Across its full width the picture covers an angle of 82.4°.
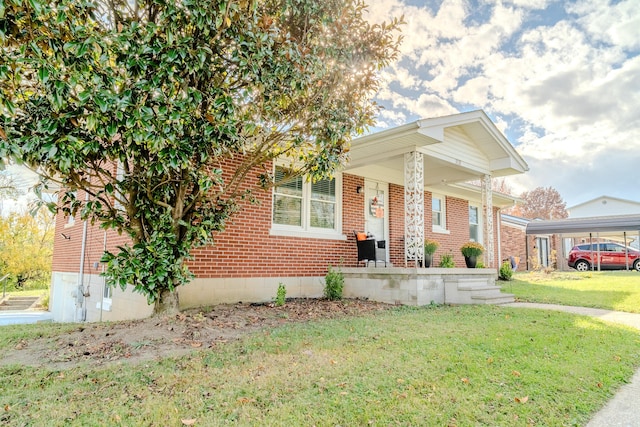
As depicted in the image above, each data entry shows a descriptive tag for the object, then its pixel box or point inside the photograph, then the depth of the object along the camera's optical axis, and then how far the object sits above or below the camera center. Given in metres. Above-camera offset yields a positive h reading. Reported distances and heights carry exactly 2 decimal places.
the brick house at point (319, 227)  7.41 +0.51
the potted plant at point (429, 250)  9.70 -0.03
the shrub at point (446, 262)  9.53 -0.34
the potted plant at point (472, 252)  10.16 -0.07
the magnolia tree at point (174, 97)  3.62 +1.79
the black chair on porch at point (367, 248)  8.84 +0.01
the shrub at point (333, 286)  8.05 -0.84
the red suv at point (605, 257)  19.66 -0.32
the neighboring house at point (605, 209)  30.68 +3.83
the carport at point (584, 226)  19.94 +1.39
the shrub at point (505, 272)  12.76 -0.78
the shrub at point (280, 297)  7.01 -0.95
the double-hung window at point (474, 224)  14.59 +1.02
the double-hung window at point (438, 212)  12.79 +1.31
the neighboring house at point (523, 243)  20.08 +0.40
